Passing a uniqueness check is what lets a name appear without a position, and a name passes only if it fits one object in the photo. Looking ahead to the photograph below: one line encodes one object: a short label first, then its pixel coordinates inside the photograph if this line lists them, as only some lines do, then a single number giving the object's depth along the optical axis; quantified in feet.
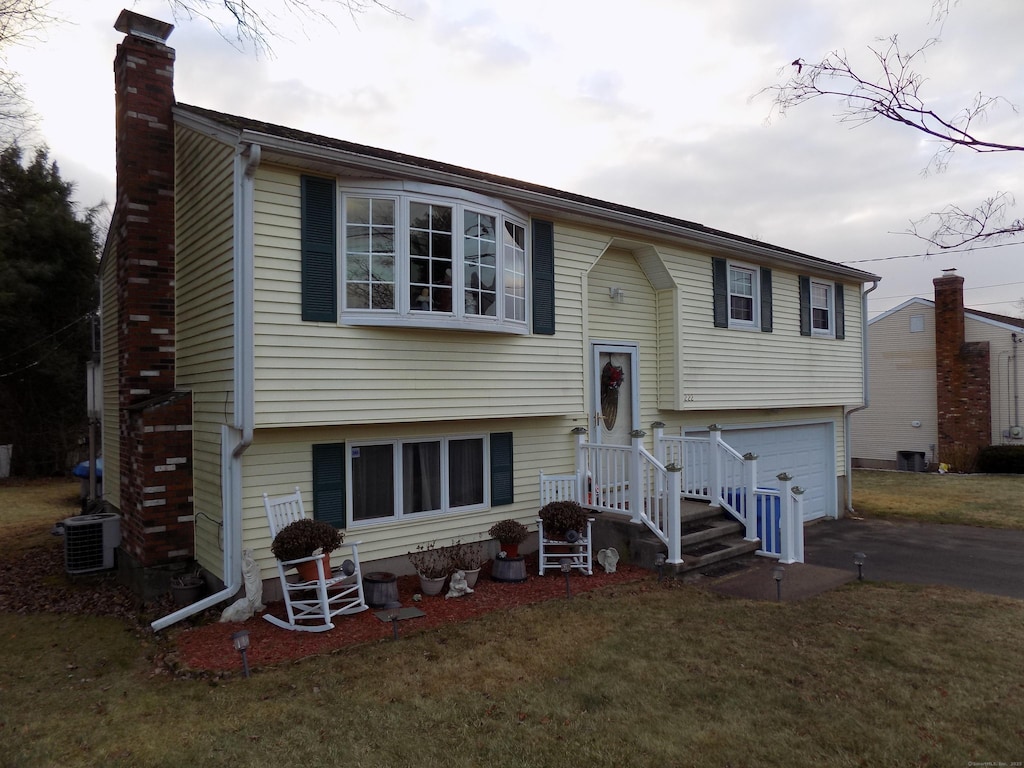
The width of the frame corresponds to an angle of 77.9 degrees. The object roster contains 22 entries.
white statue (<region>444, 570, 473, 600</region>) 23.26
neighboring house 68.80
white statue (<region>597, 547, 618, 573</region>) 26.11
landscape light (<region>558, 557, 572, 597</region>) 22.88
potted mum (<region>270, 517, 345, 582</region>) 20.25
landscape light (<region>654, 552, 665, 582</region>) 24.81
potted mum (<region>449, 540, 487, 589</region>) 24.38
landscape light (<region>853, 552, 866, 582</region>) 24.53
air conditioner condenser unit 26.94
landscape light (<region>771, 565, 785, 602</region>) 21.85
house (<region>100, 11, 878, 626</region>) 21.56
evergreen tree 60.34
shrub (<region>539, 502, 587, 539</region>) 25.94
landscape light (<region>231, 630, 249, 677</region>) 15.64
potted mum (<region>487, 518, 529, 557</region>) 25.30
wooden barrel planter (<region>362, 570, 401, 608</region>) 22.20
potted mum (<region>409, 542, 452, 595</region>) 23.56
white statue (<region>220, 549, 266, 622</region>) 21.13
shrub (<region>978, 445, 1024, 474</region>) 64.44
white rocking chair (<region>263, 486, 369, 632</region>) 20.15
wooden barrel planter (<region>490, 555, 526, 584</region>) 25.15
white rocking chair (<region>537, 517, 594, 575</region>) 25.95
